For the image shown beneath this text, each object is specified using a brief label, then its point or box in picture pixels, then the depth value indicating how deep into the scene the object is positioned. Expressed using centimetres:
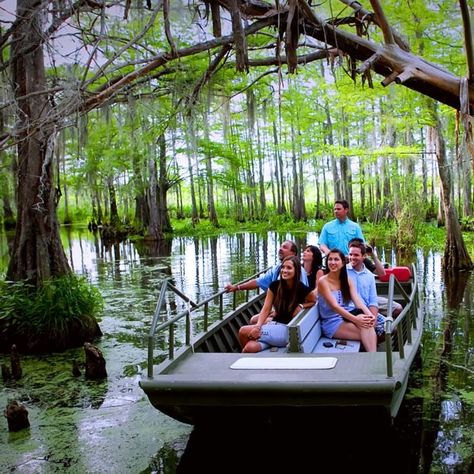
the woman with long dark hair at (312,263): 714
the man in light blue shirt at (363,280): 636
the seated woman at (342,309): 579
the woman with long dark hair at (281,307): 596
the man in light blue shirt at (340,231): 813
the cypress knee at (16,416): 573
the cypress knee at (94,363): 738
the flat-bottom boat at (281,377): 441
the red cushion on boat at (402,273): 919
